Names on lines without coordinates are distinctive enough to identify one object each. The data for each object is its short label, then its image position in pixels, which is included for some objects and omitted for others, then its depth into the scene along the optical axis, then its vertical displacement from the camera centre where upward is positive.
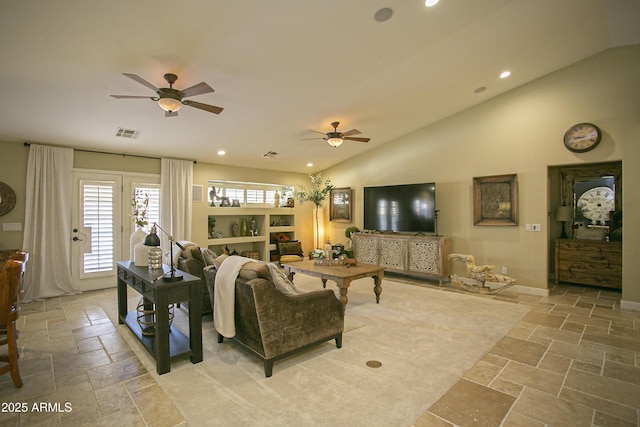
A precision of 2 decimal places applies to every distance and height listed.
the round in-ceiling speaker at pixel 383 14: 2.98 +1.99
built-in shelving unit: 7.28 -0.35
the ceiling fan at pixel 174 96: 3.05 +1.25
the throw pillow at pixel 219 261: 3.27 -0.49
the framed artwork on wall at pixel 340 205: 8.15 +0.28
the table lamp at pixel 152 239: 3.43 -0.27
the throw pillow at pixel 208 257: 3.75 -0.51
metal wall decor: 4.70 +0.26
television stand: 5.96 -0.79
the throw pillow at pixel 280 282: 2.80 -0.61
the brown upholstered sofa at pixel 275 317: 2.60 -0.92
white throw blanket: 2.91 -0.76
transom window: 7.34 +0.58
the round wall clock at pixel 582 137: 4.73 +1.22
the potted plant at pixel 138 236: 3.58 -0.25
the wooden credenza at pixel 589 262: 5.37 -0.87
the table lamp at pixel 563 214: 6.00 +0.01
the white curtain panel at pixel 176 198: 6.22 +0.37
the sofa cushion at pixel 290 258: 7.64 -1.08
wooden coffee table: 4.17 -0.83
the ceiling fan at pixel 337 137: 5.25 +1.34
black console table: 2.68 -0.87
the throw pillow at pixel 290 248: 8.05 -0.87
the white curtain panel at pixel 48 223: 4.88 -0.12
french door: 5.36 -0.17
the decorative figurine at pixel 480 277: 5.18 -1.07
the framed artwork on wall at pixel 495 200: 5.50 +0.28
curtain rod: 4.92 +1.16
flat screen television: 6.24 +0.16
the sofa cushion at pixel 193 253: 3.99 -0.50
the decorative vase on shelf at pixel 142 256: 3.50 -0.46
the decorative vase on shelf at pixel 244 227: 7.81 -0.30
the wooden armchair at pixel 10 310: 2.38 -0.75
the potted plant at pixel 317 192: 8.06 +0.62
